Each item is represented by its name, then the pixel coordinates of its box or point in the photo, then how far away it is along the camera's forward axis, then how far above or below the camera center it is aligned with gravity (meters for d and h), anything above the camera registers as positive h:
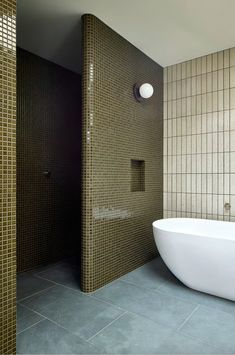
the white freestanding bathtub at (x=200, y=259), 1.97 -0.73
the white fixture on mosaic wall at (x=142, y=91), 2.76 +1.02
